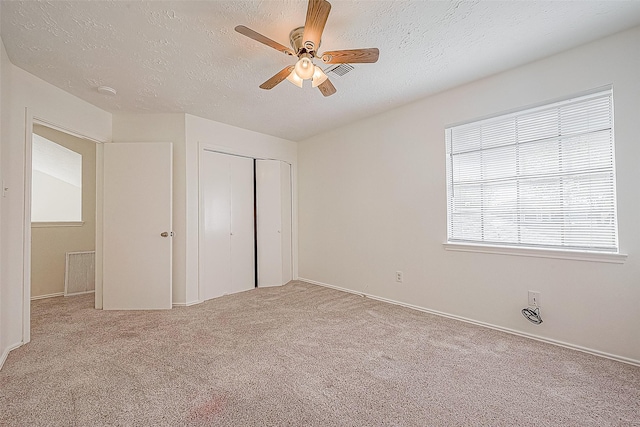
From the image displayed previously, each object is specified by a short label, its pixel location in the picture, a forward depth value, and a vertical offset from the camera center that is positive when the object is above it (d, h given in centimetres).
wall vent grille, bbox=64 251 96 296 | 394 -79
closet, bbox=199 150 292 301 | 383 -10
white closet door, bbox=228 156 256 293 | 414 -14
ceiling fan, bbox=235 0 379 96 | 155 +108
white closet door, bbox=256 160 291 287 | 441 -10
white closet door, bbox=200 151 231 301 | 371 -11
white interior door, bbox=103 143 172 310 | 330 -9
